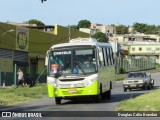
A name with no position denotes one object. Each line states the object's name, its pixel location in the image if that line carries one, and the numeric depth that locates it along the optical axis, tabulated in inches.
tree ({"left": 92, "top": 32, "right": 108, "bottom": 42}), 5578.7
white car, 1535.4
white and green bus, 920.9
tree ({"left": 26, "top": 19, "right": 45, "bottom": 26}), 6036.4
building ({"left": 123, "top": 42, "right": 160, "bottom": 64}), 5629.9
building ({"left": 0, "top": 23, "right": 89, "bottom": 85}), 2021.4
